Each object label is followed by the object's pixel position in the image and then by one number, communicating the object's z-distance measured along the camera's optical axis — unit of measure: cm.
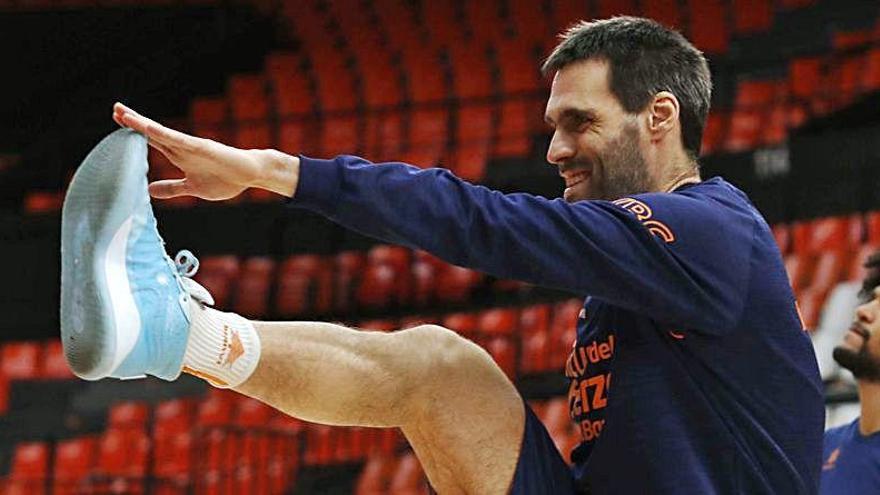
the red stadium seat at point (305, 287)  1565
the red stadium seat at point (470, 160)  1664
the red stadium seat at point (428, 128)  1741
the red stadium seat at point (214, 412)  1459
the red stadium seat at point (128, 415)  1469
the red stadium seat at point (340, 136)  1752
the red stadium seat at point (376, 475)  1359
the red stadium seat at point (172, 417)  1455
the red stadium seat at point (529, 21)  1880
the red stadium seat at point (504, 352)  1410
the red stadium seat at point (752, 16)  1752
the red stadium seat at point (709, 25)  1752
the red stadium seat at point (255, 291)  1578
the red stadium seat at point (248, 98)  1939
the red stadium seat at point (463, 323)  1453
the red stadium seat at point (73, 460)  1408
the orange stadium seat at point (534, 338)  1402
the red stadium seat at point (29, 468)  1397
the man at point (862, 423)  750
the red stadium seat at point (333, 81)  1884
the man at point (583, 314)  450
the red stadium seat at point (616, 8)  1782
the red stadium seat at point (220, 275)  1578
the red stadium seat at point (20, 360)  1561
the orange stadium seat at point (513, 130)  1697
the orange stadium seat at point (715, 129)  1555
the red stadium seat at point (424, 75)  1848
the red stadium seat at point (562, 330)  1395
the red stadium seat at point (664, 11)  1783
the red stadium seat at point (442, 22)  1939
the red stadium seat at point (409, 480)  1337
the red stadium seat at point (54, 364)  1553
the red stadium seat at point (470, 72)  1822
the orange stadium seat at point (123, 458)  1375
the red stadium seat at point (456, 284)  1558
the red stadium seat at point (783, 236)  1377
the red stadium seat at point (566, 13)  1864
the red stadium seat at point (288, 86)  1916
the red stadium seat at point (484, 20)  1914
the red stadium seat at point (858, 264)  1299
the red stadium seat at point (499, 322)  1456
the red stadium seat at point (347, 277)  1564
